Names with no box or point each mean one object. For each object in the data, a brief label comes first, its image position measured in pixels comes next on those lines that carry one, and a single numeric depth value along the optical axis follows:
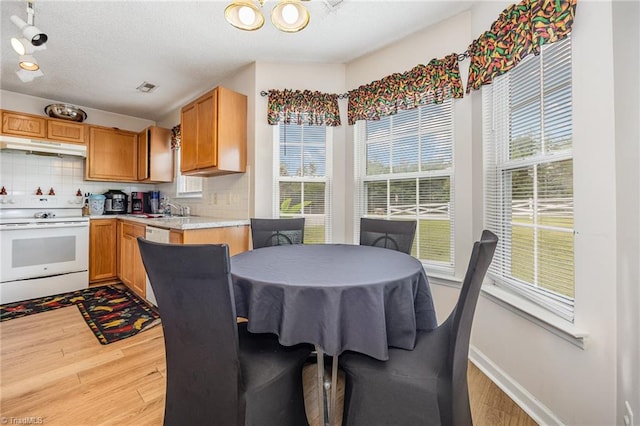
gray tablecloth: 1.02
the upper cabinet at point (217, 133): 2.65
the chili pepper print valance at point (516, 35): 1.29
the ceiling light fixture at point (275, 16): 1.37
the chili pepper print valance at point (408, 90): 2.07
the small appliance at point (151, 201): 4.37
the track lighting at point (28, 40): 1.87
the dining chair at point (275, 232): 2.29
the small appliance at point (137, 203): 4.31
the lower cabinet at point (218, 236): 2.36
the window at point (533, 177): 1.35
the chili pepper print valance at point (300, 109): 2.68
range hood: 3.09
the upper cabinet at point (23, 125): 3.14
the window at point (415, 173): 2.20
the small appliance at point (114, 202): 4.07
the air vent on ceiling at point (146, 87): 3.26
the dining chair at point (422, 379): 0.95
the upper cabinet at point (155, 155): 3.98
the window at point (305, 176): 2.81
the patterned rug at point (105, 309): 2.35
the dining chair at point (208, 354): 0.90
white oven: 2.87
